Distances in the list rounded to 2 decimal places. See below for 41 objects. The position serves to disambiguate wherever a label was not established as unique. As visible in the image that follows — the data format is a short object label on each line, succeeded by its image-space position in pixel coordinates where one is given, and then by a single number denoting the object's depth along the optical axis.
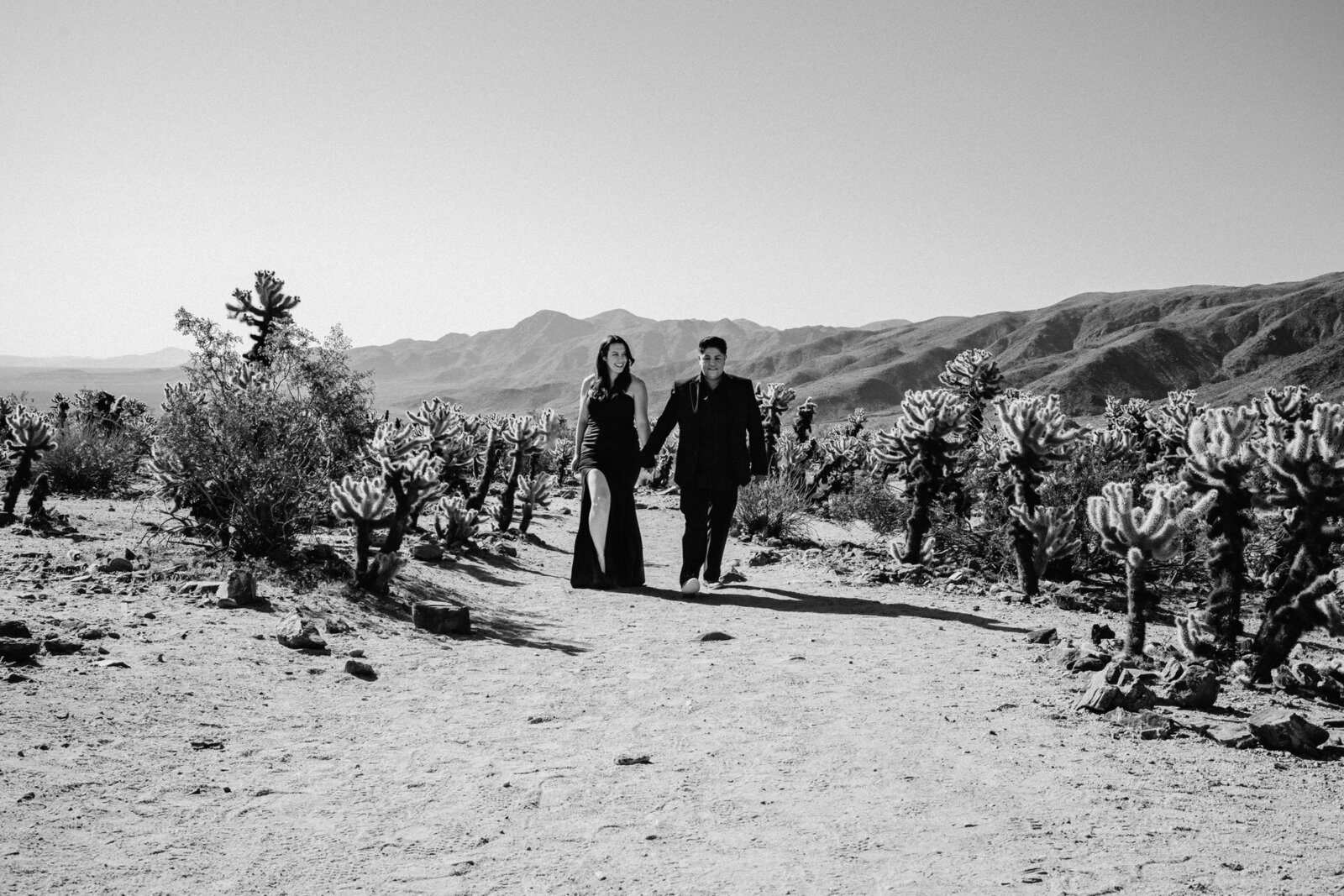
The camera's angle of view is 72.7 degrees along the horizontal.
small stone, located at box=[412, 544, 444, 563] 8.91
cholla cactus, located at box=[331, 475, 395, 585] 6.91
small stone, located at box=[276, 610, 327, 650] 5.37
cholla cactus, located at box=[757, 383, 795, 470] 18.53
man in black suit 7.82
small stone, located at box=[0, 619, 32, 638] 4.61
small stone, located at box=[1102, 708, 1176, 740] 4.10
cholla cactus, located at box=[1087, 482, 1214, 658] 5.36
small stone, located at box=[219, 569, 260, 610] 6.04
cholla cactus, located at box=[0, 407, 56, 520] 10.11
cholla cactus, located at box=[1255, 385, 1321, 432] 10.01
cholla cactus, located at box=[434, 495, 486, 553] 9.54
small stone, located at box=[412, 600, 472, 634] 6.25
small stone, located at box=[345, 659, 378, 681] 5.05
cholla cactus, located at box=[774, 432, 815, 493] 15.72
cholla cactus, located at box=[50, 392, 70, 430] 16.48
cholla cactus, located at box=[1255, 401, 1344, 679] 4.82
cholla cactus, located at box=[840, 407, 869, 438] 19.53
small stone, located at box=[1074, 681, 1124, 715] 4.42
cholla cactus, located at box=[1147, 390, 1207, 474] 13.57
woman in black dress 7.93
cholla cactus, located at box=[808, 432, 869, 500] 15.80
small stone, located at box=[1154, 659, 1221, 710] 4.44
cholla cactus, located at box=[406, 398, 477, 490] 11.66
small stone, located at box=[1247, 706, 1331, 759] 3.88
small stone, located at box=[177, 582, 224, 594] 6.28
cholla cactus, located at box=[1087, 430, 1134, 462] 11.88
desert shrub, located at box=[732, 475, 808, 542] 12.85
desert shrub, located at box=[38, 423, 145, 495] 13.37
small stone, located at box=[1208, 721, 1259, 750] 3.95
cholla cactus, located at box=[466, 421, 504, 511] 11.50
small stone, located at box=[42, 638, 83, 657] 4.62
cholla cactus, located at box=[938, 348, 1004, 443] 16.42
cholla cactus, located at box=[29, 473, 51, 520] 9.09
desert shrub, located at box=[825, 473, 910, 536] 12.70
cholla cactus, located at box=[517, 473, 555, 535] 11.82
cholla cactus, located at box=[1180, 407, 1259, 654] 5.42
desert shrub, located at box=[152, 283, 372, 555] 7.41
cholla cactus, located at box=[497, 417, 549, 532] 11.56
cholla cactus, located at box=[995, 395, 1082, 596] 8.00
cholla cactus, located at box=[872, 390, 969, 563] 9.34
